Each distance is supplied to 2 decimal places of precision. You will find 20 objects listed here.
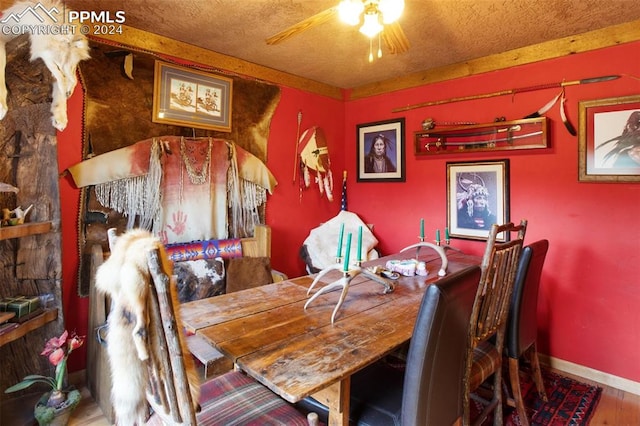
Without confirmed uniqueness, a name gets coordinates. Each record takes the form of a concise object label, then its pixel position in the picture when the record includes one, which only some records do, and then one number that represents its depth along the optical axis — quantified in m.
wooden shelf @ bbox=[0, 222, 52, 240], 1.67
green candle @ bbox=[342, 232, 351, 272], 1.53
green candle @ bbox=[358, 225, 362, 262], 1.55
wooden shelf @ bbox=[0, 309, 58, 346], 1.66
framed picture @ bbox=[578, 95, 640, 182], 2.22
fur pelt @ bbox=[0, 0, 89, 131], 1.74
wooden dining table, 1.04
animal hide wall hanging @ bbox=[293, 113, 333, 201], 3.43
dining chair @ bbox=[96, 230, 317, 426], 0.88
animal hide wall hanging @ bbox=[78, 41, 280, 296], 2.23
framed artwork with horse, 2.51
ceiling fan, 1.46
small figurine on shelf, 1.81
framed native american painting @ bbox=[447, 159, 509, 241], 2.78
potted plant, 1.80
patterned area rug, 1.98
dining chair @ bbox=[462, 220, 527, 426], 1.44
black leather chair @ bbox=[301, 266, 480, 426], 1.08
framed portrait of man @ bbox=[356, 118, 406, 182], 3.39
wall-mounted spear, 2.35
